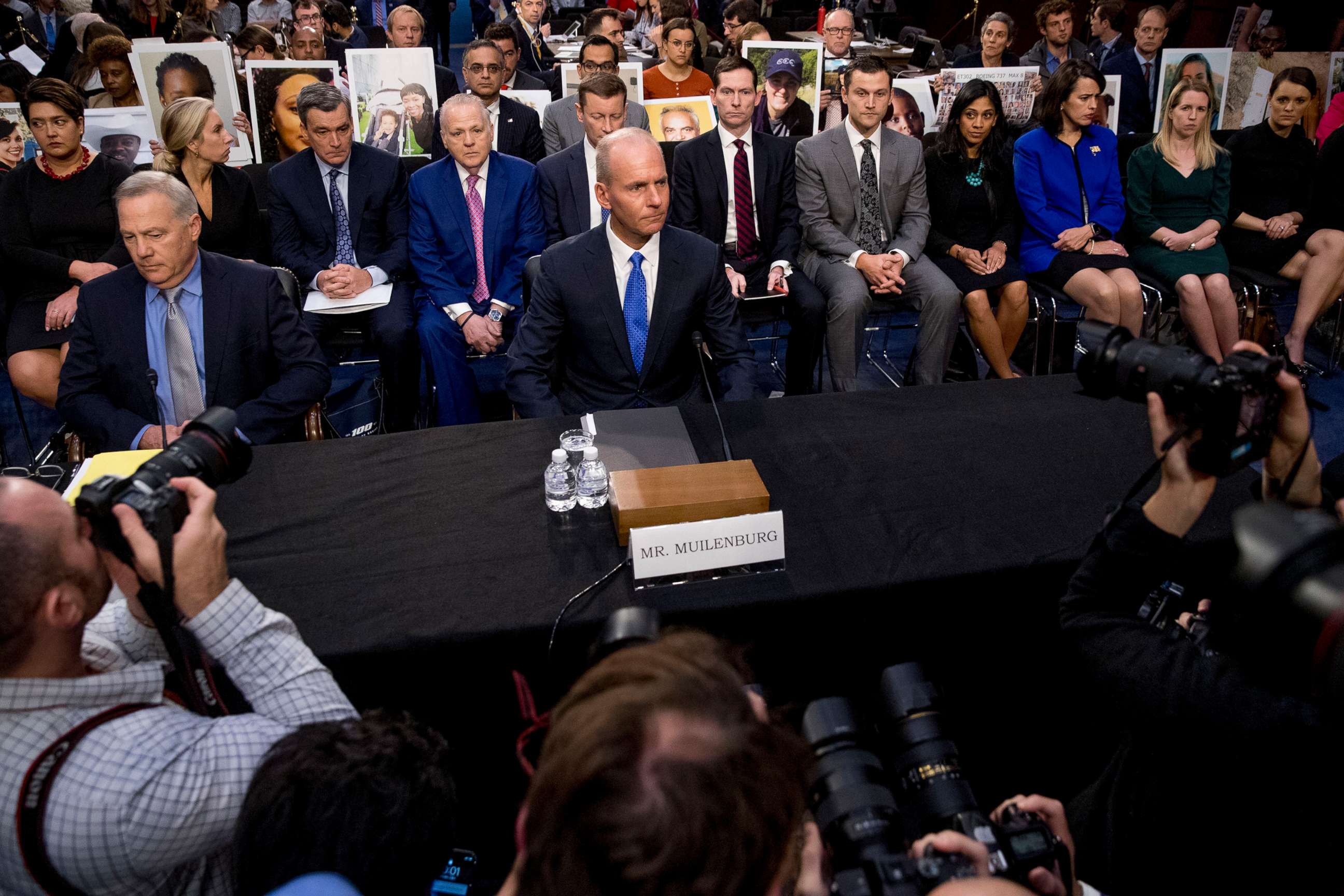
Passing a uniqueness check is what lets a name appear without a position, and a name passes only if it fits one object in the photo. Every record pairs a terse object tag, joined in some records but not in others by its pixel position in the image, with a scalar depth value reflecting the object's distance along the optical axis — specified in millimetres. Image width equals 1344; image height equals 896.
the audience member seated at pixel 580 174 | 3949
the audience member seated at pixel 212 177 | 3572
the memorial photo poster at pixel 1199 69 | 4934
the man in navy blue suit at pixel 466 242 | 3625
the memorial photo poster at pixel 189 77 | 4551
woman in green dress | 4008
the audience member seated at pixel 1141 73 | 5922
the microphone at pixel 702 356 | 2104
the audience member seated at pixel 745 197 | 3928
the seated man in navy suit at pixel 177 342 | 2516
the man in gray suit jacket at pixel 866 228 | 3832
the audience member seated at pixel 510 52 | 5609
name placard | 1691
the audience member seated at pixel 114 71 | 4734
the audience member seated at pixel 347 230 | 3568
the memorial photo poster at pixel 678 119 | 4699
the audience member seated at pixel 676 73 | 5559
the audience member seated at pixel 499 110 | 4766
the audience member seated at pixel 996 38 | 5840
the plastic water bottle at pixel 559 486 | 1949
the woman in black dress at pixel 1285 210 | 4141
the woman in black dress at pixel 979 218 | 3979
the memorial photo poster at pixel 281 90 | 4648
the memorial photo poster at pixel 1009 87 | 4969
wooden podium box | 1781
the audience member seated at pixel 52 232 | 3410
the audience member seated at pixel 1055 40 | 6113
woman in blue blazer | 4074
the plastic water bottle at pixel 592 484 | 1945
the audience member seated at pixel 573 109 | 4746
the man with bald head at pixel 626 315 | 2820
